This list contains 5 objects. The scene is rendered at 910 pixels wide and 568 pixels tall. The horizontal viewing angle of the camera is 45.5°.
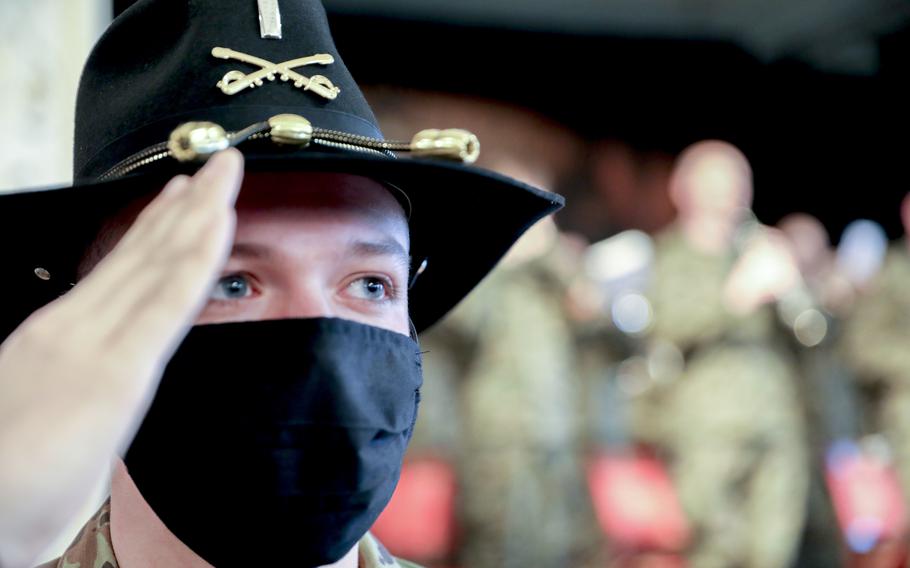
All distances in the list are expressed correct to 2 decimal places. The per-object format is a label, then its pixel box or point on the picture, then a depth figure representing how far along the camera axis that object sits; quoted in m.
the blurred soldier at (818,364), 5.02
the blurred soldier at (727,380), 4.48
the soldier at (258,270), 1.01
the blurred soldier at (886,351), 5.23
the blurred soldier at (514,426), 4.48
